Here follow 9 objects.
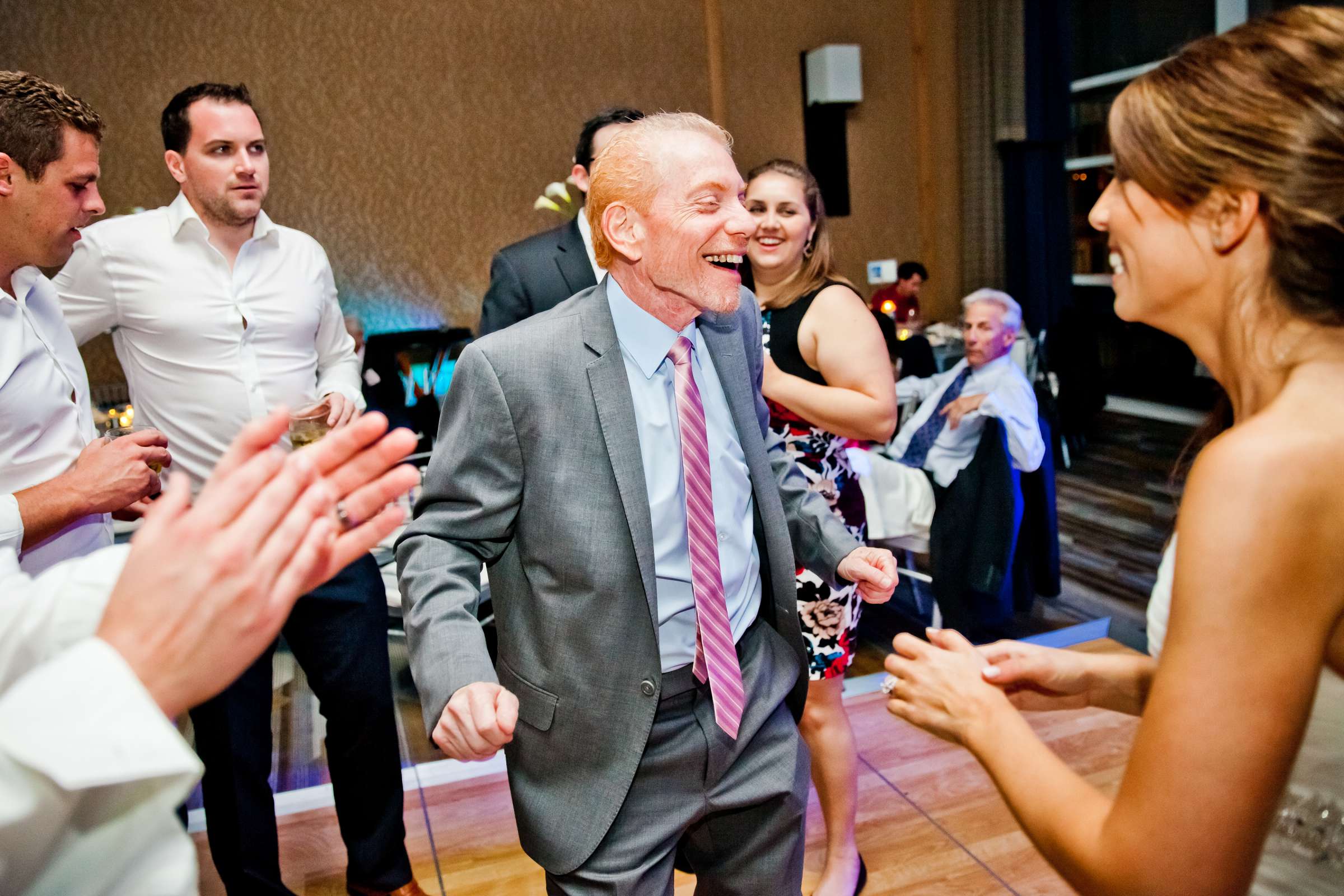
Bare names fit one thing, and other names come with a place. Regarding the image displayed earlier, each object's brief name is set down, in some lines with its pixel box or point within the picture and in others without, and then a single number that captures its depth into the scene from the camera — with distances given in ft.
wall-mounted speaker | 21.29
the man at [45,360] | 5.53
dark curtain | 21.99
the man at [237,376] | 7.41
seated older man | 11.89
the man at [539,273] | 8.78
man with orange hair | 4.80
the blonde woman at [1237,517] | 2.69
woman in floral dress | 7.42
